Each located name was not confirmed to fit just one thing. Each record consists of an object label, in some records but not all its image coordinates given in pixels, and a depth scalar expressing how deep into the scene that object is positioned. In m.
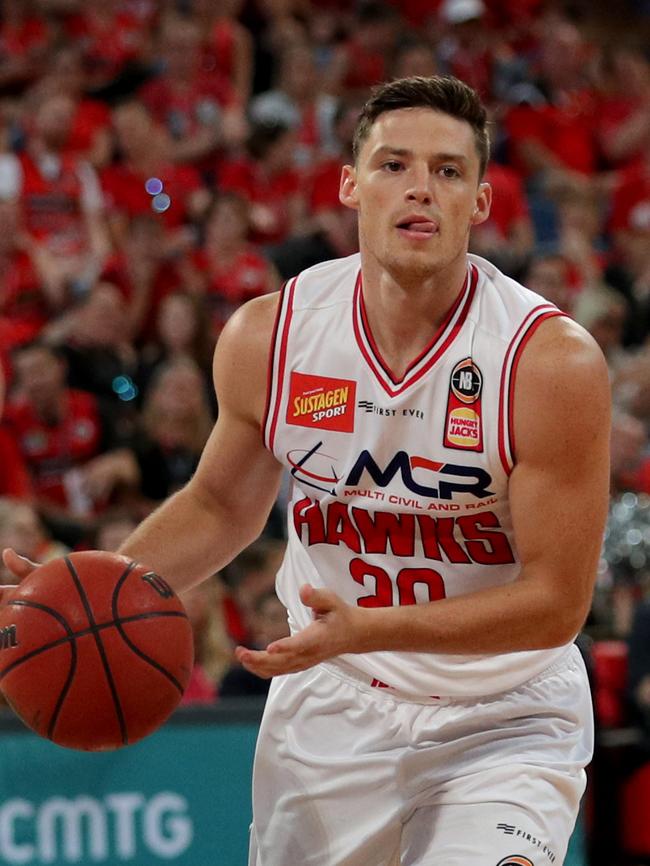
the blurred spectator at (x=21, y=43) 19.81
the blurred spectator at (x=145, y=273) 17.20
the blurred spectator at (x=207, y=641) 13.13
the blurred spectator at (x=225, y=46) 21.34
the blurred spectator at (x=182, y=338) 16.30
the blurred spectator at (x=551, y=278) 17.51
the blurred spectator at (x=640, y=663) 12.78
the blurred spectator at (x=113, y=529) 13.15
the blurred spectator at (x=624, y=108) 22.85
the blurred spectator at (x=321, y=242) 18.39
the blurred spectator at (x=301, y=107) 20.79
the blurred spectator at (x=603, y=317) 18.47
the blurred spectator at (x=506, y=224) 19.26
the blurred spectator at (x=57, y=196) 17.64
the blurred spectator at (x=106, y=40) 20.40
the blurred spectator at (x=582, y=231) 20.03
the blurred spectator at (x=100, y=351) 15.95
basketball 6.45
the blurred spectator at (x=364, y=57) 22.09
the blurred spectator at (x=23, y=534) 12.89
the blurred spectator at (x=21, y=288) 16.41
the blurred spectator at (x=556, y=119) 22.24
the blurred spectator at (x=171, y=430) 15.29
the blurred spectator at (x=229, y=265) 17.76
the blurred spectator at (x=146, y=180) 18.84
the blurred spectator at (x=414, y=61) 21.17
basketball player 6.59
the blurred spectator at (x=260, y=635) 12.68
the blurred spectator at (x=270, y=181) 19.78
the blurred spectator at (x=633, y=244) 19.62
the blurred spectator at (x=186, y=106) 20.06
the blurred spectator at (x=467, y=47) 23.27
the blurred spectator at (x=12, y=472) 14.68
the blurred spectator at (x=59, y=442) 14.88
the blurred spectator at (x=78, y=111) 19.03
